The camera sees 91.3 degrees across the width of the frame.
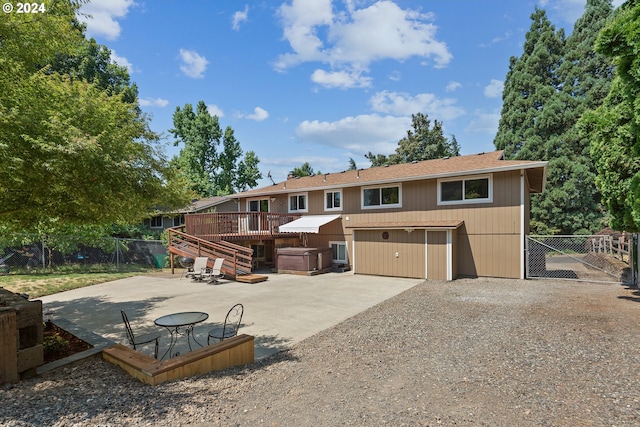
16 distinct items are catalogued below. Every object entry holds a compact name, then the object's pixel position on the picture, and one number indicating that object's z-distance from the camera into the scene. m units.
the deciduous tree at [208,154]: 36.50
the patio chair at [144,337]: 5.05
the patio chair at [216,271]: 12.88
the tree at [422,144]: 36.06
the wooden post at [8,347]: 3.94
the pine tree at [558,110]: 26.28
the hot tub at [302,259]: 14.83
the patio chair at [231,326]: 5.95
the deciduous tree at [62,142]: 4.10
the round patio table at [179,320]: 5.11
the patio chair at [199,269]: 13.14
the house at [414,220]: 12.29
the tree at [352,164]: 51.08
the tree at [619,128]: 6.71
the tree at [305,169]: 54.09
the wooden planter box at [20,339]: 3.97
